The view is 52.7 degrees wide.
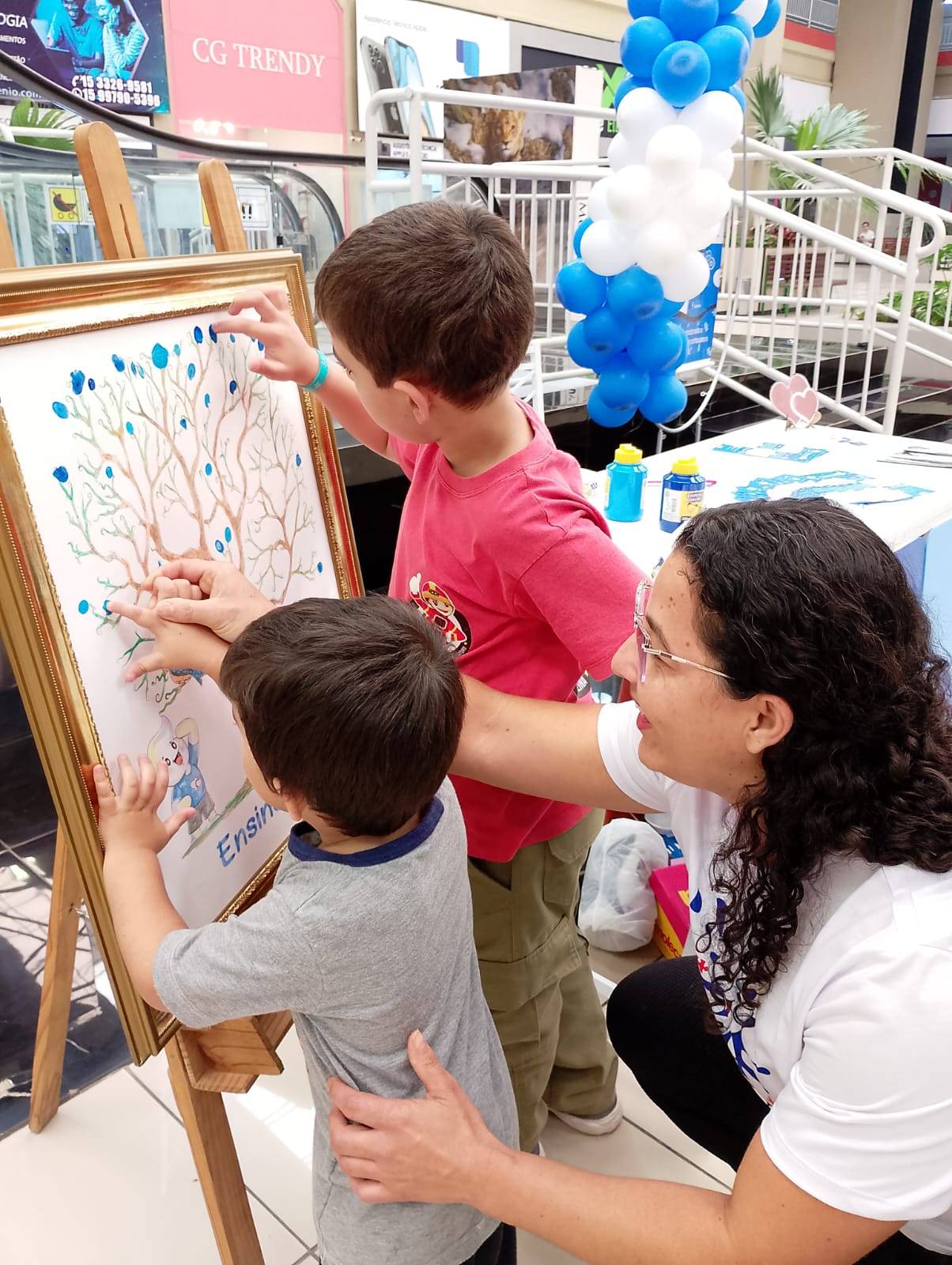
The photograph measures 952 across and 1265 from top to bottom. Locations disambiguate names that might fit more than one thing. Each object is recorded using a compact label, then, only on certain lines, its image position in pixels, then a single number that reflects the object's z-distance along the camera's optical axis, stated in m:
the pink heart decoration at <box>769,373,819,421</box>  2.99
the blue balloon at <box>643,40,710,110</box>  2.79
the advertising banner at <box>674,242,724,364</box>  3.57
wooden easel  1.02
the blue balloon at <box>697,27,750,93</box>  2.85
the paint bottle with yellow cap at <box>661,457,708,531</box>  2.08
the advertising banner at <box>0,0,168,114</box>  6.19
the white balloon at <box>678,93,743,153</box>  2.86
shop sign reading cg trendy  7.05
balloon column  2.84
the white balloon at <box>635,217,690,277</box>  2.87
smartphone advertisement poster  7.99
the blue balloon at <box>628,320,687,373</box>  3.13
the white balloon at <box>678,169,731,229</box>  2.87
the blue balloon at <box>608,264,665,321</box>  2.98
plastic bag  2.01
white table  2.03
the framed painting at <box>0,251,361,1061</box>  0.89
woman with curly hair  0.75
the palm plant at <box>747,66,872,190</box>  8.69
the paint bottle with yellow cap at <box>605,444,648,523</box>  2.15
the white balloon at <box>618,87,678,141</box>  2.89
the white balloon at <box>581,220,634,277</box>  2.94
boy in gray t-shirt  0.82
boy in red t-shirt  1.06
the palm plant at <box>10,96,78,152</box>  6.06
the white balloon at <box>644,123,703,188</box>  2.79
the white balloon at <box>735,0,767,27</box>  2.98
